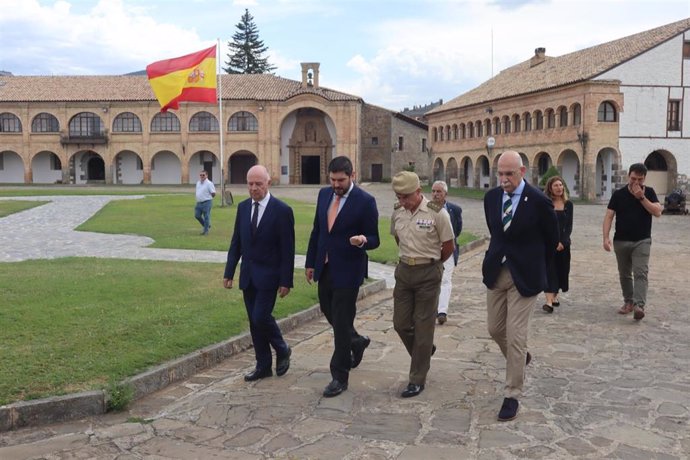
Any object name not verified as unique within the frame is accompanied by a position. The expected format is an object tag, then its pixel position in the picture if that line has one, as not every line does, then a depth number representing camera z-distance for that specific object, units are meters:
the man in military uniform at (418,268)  5.53
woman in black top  8.88
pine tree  80.56
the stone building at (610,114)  38.62
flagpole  29.55
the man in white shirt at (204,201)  17.39
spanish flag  25.00
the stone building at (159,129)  54.41
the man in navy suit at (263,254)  5.89
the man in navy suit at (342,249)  5.59
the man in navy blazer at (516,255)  5.17
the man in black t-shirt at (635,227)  8.34
